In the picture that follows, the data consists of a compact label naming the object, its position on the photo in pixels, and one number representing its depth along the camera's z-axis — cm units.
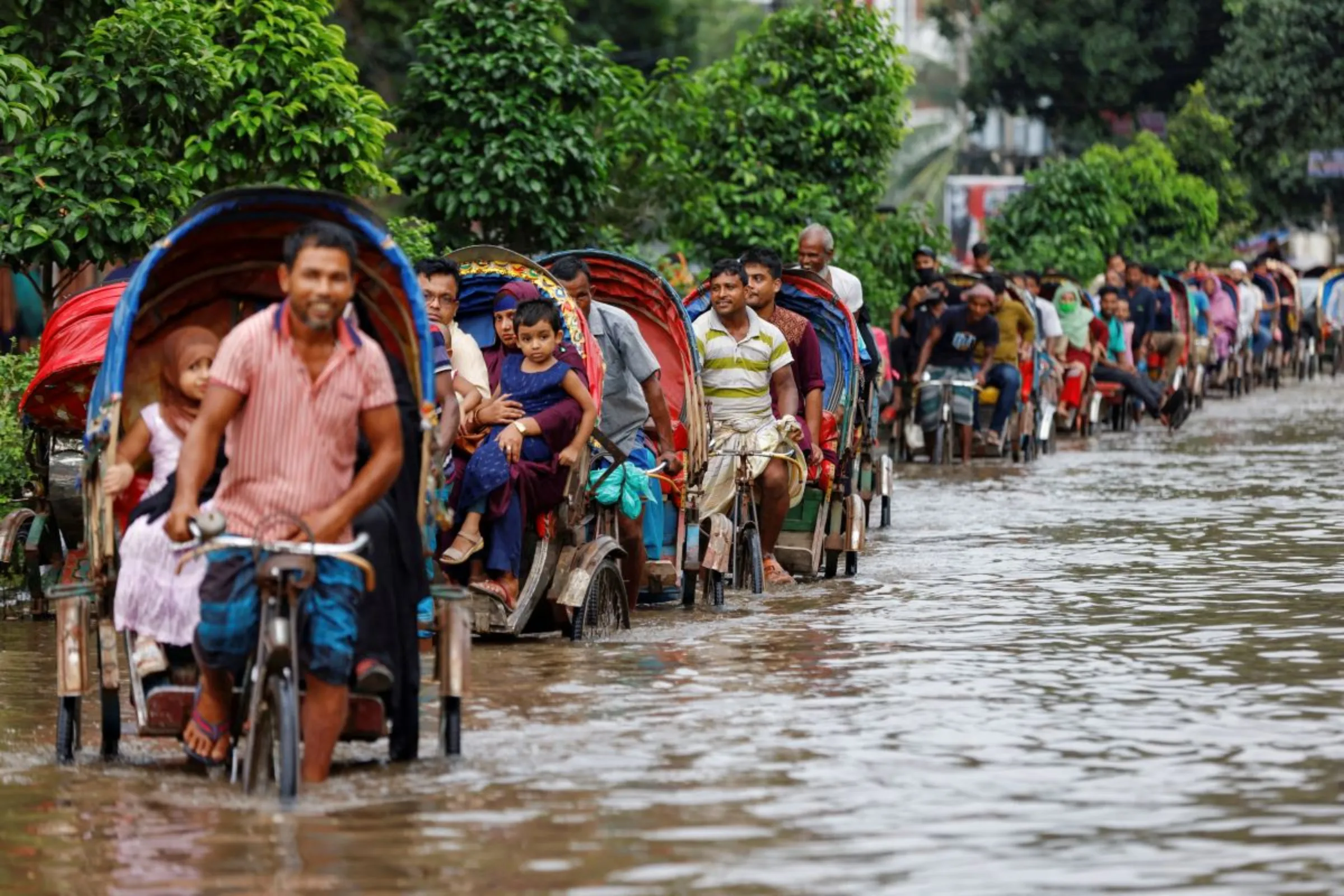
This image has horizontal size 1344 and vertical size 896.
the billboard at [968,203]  6022
